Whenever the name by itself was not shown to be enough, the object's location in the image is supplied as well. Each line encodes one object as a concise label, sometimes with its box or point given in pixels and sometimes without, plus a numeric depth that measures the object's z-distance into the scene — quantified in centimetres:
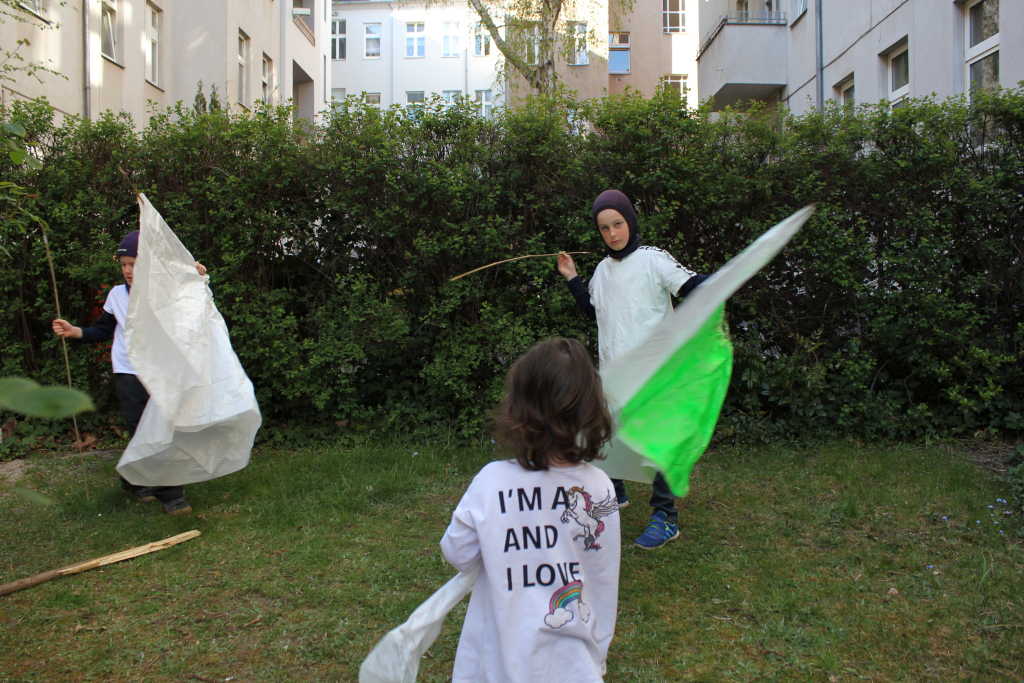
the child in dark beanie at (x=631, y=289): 363
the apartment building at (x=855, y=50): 878
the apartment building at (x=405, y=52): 3550
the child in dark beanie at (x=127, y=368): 435
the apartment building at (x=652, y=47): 2450
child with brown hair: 178
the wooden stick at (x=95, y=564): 340
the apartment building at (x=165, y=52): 1060
